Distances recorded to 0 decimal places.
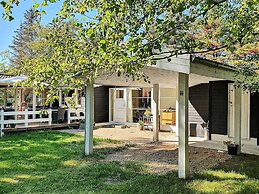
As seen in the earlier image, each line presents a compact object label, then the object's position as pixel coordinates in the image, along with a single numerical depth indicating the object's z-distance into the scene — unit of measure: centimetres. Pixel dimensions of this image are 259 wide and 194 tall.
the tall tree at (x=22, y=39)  2763
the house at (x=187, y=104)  452
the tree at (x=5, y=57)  2443
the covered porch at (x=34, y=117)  972
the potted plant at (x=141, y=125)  1074
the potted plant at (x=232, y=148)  621
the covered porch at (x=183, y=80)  433
